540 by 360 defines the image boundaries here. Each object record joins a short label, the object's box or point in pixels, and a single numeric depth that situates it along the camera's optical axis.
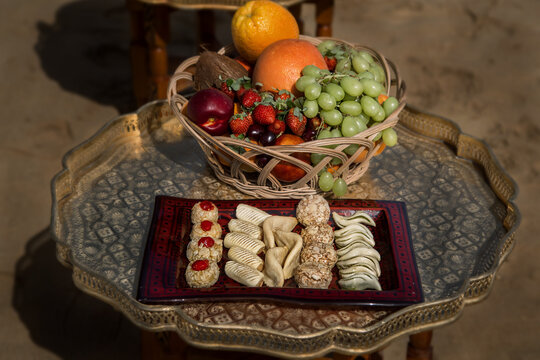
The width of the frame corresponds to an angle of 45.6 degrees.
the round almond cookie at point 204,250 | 1.20
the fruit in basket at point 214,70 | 1.46
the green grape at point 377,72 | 1.46
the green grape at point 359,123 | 1.31
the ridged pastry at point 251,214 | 1.30
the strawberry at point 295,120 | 1.31
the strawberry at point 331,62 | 1.51
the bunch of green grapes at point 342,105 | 1.31
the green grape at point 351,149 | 1.32
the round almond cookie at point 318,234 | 1.23
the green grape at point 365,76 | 1.37
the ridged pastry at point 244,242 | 1.23
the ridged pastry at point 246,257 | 1.19
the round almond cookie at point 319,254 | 1.18
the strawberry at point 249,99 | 1.34
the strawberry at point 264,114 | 1.30
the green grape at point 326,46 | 1.54
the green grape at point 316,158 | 1.30
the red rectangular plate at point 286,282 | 1.10
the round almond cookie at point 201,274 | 1.15
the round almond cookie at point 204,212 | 1.28
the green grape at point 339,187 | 1.34
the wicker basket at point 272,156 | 1.24
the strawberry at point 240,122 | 1.32
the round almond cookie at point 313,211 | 1.28
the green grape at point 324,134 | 1.31
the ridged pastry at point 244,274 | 1.14
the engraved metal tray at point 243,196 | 1.08
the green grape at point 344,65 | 1.45
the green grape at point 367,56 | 1.50
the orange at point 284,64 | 1.39
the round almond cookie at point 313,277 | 1.13
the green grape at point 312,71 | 1.35
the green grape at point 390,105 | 1.33
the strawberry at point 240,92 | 1.38
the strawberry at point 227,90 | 1.43
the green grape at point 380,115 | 1.33
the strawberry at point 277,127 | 1.31
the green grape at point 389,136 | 1.33
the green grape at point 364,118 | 1.34
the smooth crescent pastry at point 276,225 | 1.25
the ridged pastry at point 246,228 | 1.26
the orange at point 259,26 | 1.47
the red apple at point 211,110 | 1.33
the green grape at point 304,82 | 1.33
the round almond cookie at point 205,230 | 1.25
